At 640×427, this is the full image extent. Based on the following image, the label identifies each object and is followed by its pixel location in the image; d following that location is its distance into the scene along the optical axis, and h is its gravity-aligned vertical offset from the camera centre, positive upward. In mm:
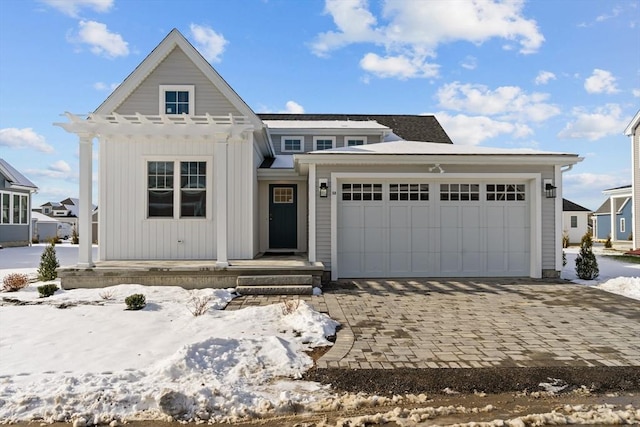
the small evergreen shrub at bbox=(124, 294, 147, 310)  6168 -1353
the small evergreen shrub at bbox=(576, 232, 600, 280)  9352 -1168
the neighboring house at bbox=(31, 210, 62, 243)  29531 -794
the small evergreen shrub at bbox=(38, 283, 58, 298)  7102 -1350
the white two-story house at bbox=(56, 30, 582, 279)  9172 +249
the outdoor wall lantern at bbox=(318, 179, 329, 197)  9070 +642
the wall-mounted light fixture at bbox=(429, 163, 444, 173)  9211 +1116
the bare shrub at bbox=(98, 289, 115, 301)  6914 -1401
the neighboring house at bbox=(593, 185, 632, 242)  23266 +68
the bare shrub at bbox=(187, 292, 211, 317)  5962 -1431
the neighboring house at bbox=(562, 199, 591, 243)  29097 -431
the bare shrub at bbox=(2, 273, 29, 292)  7668 -1311
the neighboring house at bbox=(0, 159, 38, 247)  19344 +523
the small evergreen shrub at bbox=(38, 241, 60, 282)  8742 -1137
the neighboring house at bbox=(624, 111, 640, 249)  18516 +2043
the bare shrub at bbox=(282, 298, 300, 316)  5877 -1389
